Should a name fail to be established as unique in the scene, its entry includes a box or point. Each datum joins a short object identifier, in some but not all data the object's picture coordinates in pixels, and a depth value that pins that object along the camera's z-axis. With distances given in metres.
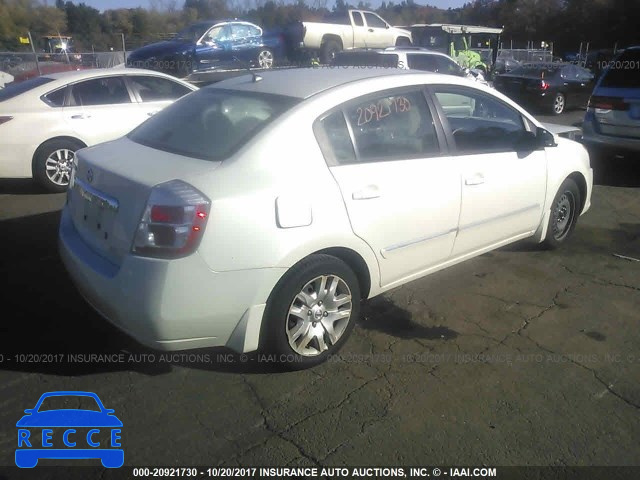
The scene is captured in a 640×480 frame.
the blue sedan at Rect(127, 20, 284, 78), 14.99
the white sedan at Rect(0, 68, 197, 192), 6.92
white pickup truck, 17.44
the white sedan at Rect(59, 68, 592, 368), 2.85
